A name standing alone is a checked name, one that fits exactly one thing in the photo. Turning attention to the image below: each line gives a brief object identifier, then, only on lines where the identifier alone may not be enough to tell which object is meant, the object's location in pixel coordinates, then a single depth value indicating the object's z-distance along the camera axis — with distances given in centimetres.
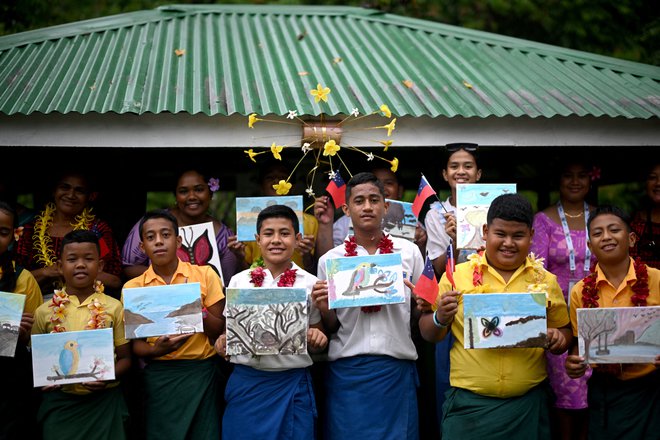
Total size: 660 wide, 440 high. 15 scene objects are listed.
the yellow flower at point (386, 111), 473
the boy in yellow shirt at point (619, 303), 397
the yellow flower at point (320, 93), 464
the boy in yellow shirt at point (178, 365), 425
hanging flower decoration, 479
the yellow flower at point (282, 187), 459
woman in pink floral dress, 479
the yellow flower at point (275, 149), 455
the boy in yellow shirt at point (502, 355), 379
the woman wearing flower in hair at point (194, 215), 486
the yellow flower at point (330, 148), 450
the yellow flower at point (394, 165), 468
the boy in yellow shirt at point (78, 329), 411
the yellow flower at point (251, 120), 472
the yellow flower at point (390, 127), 457
